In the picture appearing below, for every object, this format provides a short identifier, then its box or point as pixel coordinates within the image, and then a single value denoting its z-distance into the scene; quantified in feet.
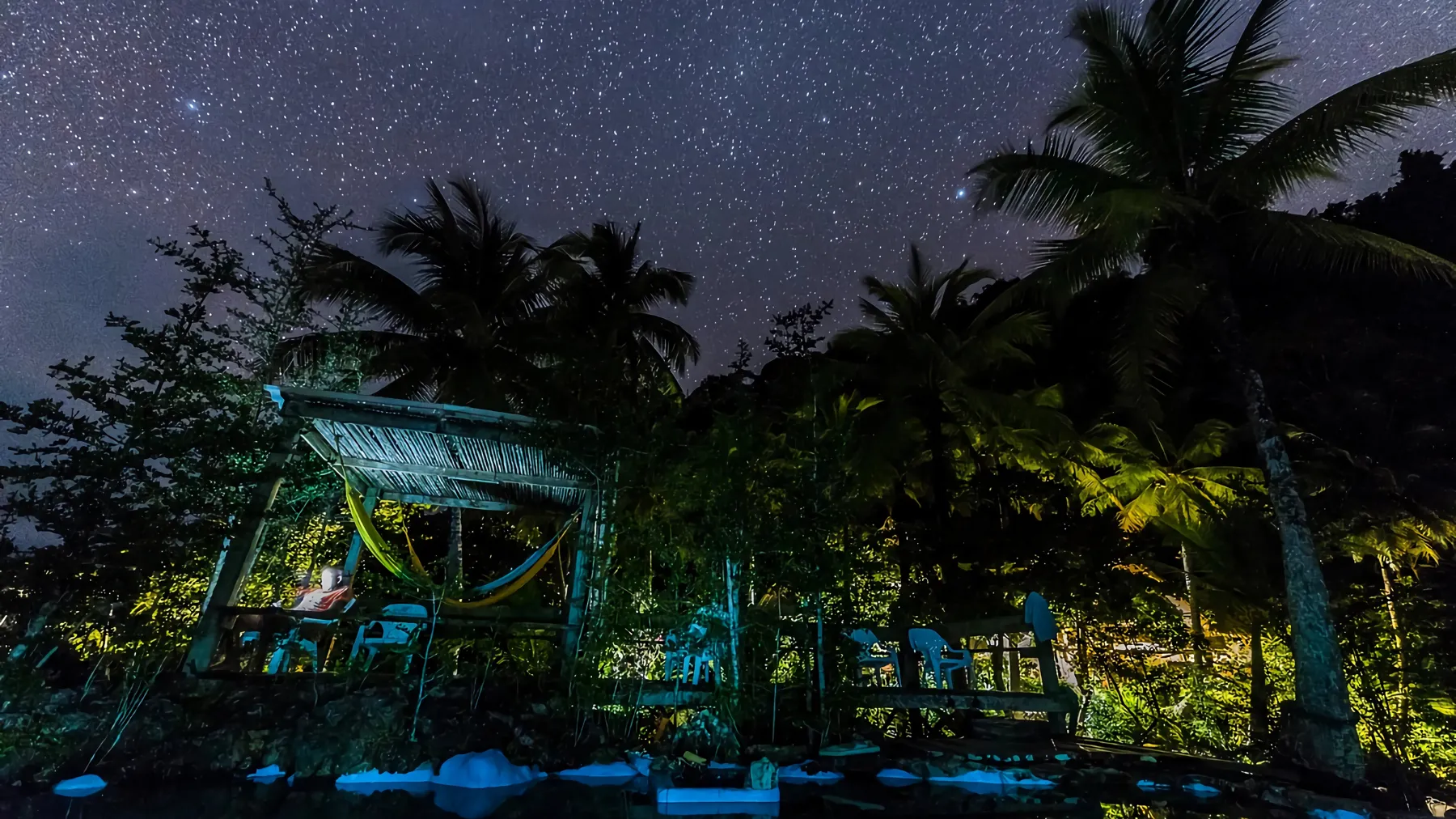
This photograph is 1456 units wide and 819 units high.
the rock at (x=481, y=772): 18.31
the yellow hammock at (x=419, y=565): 21.17
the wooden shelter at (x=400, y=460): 20.18
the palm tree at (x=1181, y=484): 32.81
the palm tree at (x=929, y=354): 38.09
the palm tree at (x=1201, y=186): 22.22
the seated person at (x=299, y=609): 20.62
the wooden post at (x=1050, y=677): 22.38
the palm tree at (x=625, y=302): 47.60
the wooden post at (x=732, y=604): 20.13
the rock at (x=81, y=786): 16.01
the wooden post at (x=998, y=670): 27.61
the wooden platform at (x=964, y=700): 22.16
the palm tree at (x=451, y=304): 40.22
